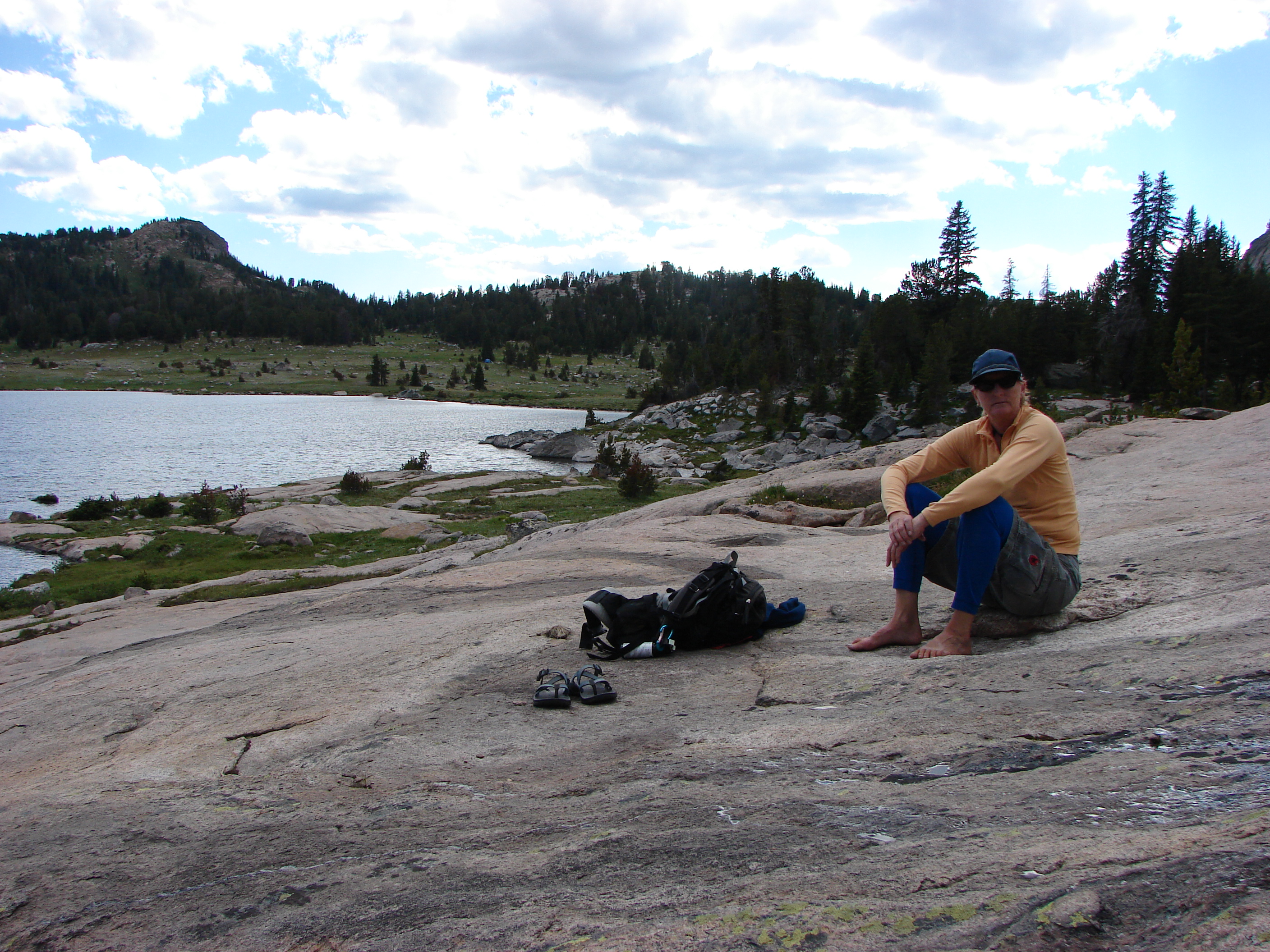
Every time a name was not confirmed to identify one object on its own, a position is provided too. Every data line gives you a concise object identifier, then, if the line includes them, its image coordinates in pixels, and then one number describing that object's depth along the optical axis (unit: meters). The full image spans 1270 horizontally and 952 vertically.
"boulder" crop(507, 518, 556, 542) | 17.81
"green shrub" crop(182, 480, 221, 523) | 25.38
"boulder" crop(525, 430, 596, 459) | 58.62
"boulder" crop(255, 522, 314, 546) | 20.45
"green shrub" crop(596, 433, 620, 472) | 40.72
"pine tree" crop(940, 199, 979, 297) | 69.00
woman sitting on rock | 5.07
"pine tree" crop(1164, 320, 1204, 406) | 34.72
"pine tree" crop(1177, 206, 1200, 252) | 61.56
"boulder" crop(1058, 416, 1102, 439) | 20.81
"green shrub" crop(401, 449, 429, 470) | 42.44
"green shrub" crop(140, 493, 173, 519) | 28.08
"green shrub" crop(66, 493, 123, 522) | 28.03
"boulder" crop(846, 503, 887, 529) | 14.02
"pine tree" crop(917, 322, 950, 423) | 50.78
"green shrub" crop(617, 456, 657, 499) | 27.39
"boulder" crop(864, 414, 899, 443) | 51.28
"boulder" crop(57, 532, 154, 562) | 21.45
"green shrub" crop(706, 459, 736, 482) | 38.25
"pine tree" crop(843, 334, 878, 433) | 53.25
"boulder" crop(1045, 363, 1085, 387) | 59.16
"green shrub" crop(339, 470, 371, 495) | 31.61
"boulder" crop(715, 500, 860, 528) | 14.69
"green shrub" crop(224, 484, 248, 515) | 26.56
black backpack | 6.40
